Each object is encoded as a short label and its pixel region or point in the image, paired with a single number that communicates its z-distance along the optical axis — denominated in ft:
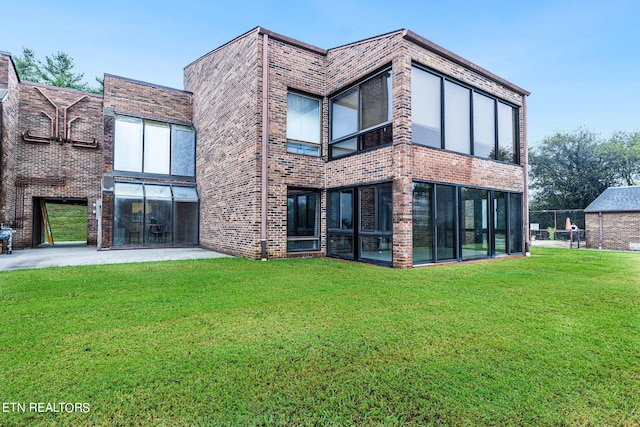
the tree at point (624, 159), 88.28
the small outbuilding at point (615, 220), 46.78
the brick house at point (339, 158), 24.11
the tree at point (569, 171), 90.48
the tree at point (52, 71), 79.61
